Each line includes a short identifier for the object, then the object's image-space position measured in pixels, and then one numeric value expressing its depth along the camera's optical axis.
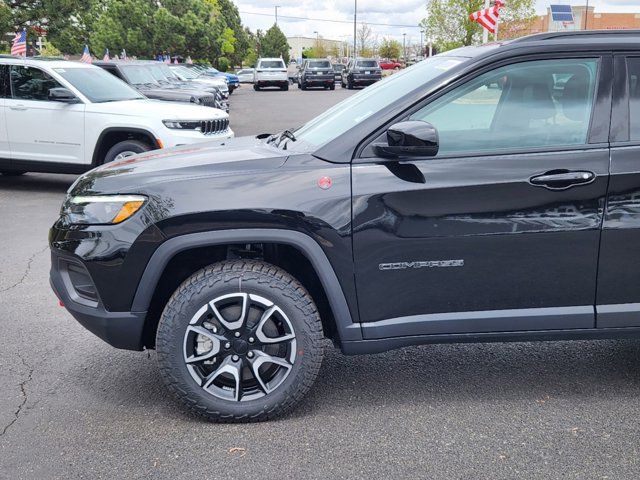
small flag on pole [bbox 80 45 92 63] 17.36
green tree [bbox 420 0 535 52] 41.44
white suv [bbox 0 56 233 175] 9.63
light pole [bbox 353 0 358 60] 86.62
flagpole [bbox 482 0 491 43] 26.81
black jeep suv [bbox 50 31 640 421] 3.45
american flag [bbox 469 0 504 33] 24.70
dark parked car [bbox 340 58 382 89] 42.97
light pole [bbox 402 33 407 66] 125.41
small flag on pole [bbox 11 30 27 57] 18.31
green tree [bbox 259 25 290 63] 104.31
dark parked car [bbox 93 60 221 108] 14.12
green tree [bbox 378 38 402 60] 116.75
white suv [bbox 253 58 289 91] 44.31
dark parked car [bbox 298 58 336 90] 43.88
